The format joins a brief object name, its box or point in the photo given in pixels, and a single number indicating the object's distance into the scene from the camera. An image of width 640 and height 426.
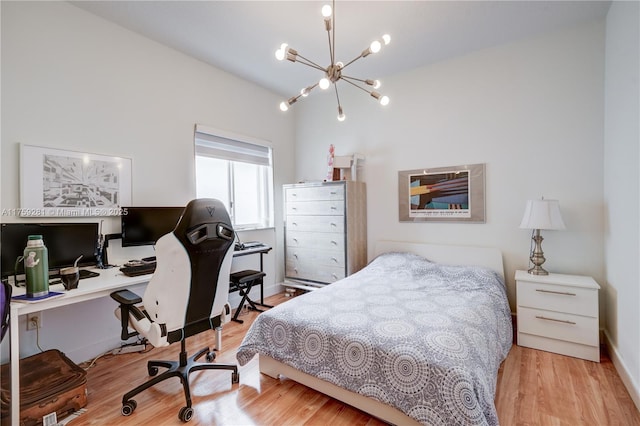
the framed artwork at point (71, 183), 2.16
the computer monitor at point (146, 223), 2.52
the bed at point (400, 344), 1.45
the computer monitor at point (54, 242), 1.91
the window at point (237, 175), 3.41
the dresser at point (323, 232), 3.56
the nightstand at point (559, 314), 2.33
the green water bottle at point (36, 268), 1.69
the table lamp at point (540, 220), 2.53
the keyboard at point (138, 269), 2.16
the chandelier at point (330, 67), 1.84
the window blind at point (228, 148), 3.34
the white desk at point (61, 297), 1.54
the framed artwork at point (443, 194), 3.15
